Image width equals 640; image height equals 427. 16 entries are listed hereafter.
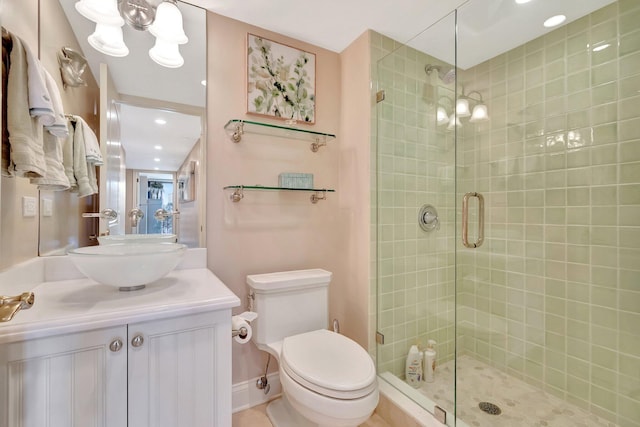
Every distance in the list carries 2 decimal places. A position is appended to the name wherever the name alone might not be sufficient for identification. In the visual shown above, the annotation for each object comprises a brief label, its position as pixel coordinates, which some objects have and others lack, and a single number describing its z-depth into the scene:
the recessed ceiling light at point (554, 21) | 1.58
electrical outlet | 1.03
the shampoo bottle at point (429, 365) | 1.73
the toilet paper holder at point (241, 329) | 1.15
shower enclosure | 1.45
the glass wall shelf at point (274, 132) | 1.59
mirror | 1.29
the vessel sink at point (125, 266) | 0.91
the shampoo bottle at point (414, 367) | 1.71
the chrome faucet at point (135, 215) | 1.39
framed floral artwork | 1.67
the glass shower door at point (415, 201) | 1.77
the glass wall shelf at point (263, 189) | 1.58
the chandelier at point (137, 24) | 1.25
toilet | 1.08
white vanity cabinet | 0.74
